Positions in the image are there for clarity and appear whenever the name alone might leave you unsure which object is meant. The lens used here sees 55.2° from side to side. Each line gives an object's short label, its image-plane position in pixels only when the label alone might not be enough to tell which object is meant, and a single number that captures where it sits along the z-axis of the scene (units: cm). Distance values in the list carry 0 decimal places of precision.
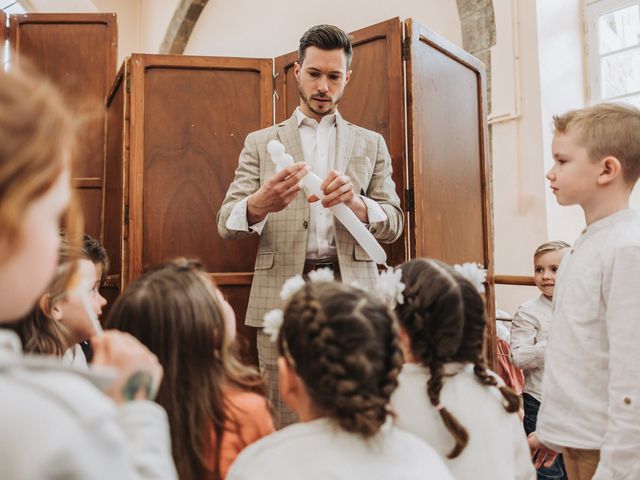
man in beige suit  188
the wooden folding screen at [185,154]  251
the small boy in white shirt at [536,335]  241
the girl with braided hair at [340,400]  85
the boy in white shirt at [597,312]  127
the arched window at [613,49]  405
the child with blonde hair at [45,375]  48
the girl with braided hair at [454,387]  113
